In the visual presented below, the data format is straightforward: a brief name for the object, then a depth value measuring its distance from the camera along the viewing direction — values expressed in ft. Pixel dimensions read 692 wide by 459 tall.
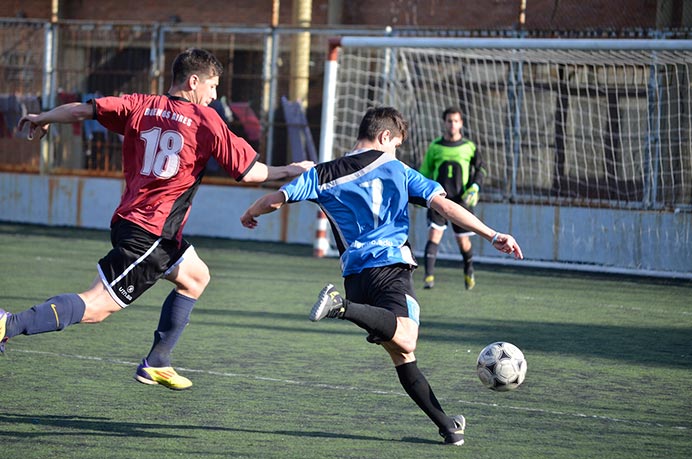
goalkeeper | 79.87
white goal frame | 92.12
